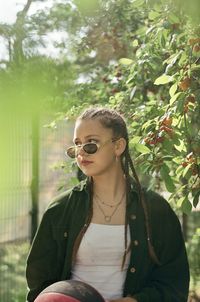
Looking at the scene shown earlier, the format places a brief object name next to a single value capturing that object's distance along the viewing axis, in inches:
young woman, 97.6
